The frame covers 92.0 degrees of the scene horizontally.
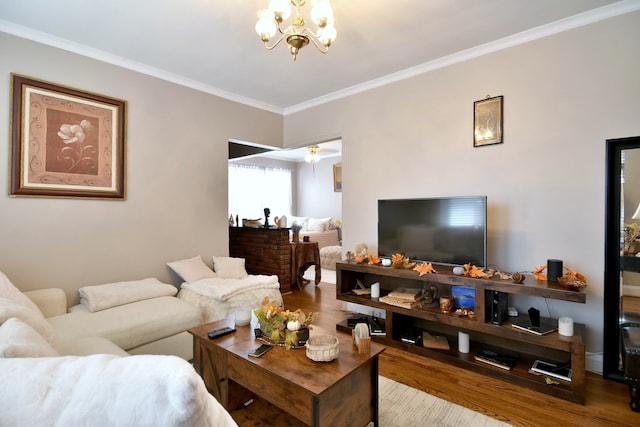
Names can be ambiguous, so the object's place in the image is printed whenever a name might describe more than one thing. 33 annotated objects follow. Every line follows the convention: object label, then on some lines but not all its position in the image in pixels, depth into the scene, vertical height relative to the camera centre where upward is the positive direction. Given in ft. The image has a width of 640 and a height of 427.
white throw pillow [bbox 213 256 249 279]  11.86 -2.18
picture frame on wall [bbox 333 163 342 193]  27.94 +3.23
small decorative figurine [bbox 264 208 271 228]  16.17 -0.28
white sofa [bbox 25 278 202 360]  6.98 -2.65
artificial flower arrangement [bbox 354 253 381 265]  10.30 -1.58
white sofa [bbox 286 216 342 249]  23.90 -1.50
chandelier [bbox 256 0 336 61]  5.66 +3.66
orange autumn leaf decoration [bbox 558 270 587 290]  6.81 -1.51
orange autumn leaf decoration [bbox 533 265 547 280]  7.81 -1.56
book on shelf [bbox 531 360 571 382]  7.07 -3.72
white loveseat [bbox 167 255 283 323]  9.78 -2.51
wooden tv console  6.77 -2.95
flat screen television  8.54 -0.50
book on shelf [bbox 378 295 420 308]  9.22 -2.72
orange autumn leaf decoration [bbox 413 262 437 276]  8.64 -1.58
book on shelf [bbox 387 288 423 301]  9.45 -2.57
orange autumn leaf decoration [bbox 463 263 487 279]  8.02 -1.54
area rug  6.07 -4.13
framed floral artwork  8.40 +2.05
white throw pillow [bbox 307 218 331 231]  25.94 -1.06
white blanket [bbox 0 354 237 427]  1.92 -1.18
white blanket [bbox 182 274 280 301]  9.79 -2.46
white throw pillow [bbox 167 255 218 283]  10.79 -2.06
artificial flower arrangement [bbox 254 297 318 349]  5.95 -2.27
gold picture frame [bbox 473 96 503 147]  9.11 +2.77
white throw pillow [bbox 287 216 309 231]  27.18 -0.73
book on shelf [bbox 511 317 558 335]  7.18 -2.73
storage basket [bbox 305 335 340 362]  5.27 -2.35
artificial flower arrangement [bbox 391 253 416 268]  9.41 -1.52
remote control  6.42 -2.56
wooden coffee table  4.78 -2.91
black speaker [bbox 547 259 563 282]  7.46 -1.37
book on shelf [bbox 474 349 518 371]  7.70 -3.75
